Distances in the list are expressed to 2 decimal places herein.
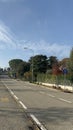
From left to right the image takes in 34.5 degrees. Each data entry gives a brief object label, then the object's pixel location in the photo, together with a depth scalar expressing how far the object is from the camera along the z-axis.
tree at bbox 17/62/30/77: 53.34
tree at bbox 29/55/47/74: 42.63
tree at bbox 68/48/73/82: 17.92
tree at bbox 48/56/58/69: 46.45
